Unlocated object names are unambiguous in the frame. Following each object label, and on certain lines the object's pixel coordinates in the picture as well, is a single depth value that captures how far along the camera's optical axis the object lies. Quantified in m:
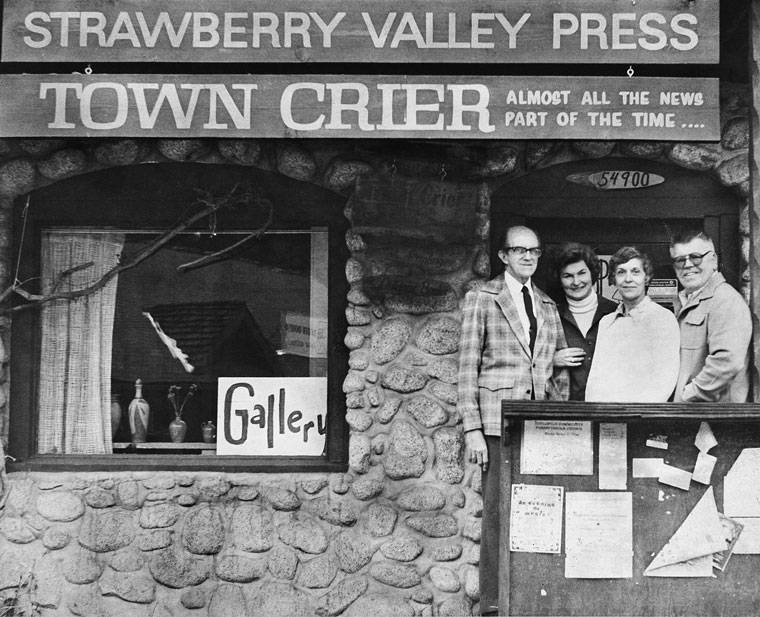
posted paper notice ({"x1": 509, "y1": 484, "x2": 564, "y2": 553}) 4.21
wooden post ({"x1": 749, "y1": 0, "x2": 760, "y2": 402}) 5.16
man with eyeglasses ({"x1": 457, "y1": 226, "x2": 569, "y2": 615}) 5.31
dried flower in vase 6.14
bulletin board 4.19
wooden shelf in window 6.08
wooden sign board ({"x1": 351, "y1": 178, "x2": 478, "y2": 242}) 5.63
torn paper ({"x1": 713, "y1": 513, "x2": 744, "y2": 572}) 4.23
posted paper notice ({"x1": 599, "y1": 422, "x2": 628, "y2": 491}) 4.22
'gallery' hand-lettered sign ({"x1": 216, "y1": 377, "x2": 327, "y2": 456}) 6.08
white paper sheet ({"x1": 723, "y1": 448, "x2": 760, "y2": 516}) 4.23
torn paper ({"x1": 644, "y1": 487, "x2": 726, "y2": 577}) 4.20
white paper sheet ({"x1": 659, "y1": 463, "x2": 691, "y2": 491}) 4.22
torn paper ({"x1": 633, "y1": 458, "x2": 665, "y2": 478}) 4.23
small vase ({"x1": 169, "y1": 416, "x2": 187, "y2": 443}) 6.10
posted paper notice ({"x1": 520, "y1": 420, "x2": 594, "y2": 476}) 4.23
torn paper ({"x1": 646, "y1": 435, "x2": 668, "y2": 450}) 4.25
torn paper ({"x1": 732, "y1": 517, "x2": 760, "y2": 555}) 4.24
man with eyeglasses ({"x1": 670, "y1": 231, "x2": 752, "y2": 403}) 5.31
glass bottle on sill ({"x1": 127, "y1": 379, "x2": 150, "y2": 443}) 6.11
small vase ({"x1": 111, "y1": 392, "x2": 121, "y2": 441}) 6.13
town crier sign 5.14
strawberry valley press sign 5.23
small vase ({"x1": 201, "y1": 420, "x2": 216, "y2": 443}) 6.09
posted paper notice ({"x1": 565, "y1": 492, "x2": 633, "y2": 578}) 4.20
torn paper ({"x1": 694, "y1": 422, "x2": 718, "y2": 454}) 4.24
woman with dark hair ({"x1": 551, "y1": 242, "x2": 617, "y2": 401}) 5.55
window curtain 6.09
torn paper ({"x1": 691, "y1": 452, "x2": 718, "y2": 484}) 4.21
